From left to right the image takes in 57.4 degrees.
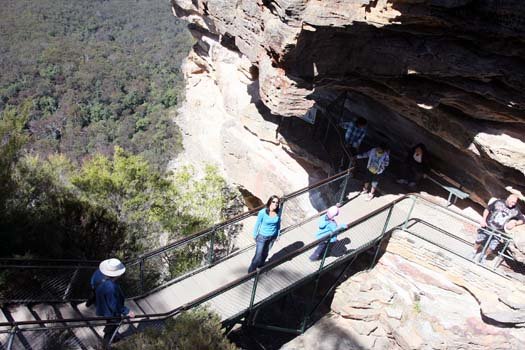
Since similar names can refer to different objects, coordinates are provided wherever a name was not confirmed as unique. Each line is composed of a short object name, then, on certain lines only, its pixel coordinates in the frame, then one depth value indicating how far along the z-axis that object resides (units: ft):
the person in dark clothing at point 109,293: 18.60
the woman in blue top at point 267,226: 21.58
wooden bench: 29.68
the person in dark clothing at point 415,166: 29.96
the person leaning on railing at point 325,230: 24.64
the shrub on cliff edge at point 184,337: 17.53
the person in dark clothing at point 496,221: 24.45
